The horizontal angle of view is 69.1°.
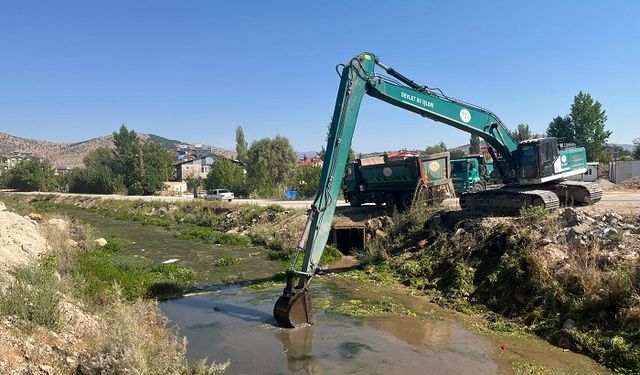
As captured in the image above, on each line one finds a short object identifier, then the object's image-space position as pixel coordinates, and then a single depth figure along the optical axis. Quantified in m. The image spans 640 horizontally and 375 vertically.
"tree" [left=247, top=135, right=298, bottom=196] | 60.62
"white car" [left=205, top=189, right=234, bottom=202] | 43.03
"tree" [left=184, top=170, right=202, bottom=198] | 62.70
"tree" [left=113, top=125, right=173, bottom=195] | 62.84
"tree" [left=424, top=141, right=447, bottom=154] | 72.94
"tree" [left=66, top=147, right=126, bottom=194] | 65.85
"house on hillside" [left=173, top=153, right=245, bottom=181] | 82.44
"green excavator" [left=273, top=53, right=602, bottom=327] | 10.47
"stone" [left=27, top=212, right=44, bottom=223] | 25.75
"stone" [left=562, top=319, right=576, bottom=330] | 9.53
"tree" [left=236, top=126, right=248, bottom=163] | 93.38
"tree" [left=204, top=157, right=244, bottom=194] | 53.03
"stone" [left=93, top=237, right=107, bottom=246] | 20.83
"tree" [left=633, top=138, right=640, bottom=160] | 47.31
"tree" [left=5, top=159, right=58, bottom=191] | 74.25
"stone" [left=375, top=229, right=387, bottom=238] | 19.19
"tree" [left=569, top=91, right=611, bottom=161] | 51.37
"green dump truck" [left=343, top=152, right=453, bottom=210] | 21.30
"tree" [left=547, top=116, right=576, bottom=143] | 52.32
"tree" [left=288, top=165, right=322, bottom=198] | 42.62
